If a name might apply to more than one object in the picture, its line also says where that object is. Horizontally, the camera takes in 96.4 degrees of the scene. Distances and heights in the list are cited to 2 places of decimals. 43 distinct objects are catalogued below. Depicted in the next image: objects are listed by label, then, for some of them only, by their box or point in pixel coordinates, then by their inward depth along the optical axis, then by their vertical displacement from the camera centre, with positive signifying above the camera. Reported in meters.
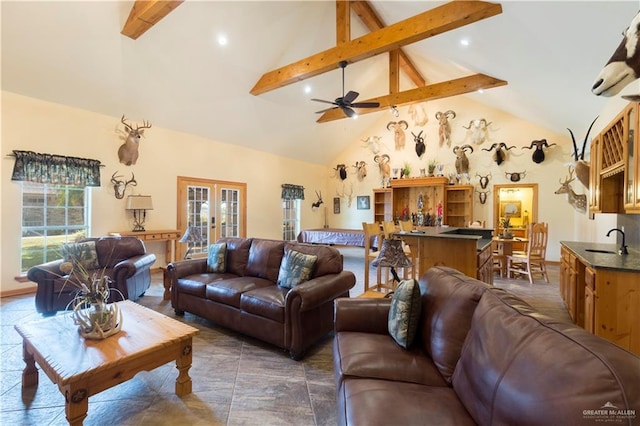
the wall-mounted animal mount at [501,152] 7.36 +1.60
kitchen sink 2.99 -0.39
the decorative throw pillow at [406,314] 1.75 -0.63
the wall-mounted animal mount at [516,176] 7.21 +0.96
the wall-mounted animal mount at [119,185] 5.17 +0.47
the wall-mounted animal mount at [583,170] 4.24 +0.66
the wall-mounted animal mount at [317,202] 9.94 +0.36
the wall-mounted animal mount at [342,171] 10.07 +1.46
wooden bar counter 3.02 -0.43
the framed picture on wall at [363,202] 9.66 +0.36
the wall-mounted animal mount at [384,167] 9.23 +1.48
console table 5.17 -0.48
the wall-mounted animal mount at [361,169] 9.70 +1.48
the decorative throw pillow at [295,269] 2.93 -0.59
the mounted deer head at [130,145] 5.23 +1.20
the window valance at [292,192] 8.70 +0.64
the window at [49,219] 4.36 -0.14
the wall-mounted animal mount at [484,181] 7.65 +0.88
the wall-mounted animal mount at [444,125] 8.09 +2.51
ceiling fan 4.58 +1.84
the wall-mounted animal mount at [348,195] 10.01 +0.61
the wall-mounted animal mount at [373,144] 9.41 +2.30
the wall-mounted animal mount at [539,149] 6.86 +1.56
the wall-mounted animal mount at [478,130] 7.61 +2.24
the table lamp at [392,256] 2.33 -0.36
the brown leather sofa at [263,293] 2.54 -0.81
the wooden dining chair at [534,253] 5.04 -0.71
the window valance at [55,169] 4.14 +0.64
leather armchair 3.33 -0.79
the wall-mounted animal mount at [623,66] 1.63 +0.87
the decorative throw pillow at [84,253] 3.65 -0.56
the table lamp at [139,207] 5.24 +0.07
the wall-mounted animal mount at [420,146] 8.52 +2.00
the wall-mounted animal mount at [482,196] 7.67 +0.47
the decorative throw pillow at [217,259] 3.62 -0.61
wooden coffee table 1.59 -0.89
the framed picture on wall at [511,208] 7.55 +0.15
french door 6.27 +0.05
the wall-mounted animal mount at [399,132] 8.94 +2.55
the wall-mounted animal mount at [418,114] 8.53 +2.98
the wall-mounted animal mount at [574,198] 5.83 +0.34
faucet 2.82 -0.35
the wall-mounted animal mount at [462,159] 7.81 +1.49
